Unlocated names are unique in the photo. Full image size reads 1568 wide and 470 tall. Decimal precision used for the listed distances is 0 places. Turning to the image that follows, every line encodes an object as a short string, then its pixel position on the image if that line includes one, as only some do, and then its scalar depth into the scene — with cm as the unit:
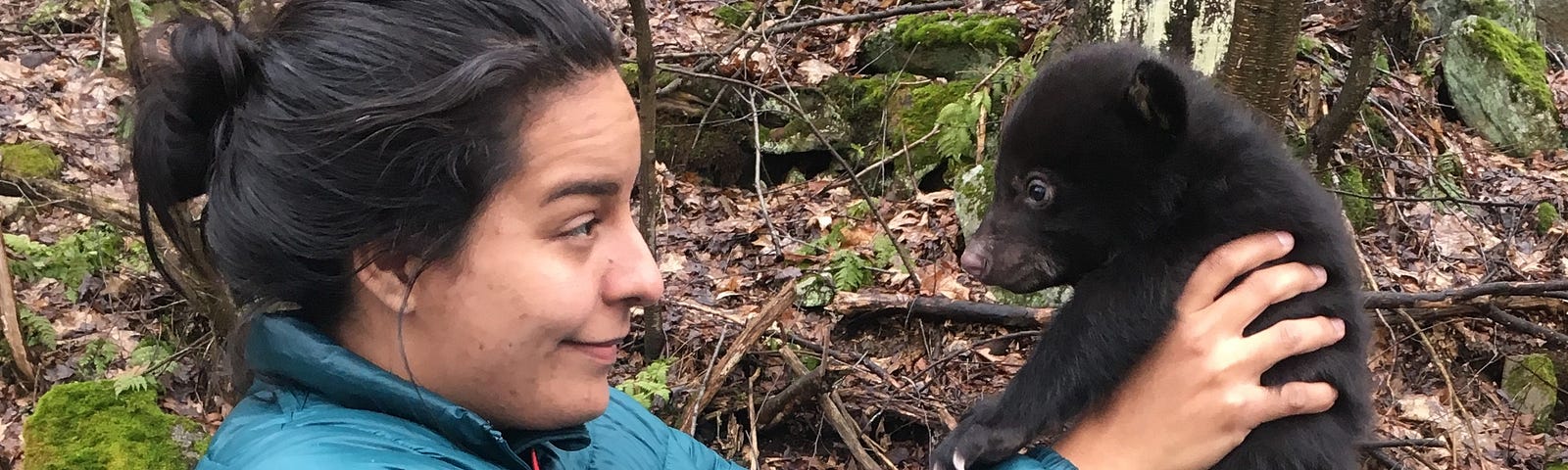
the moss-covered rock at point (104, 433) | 355
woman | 144
